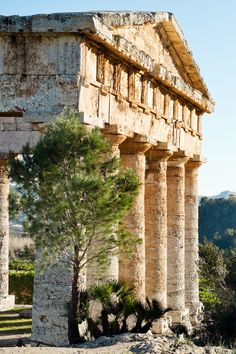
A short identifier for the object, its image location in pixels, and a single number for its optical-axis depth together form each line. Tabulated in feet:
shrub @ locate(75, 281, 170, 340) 63.10
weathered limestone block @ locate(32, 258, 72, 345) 61.05
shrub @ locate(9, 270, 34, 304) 127.54
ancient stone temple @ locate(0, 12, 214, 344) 61.41
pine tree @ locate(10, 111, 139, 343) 57.52
